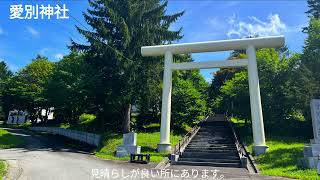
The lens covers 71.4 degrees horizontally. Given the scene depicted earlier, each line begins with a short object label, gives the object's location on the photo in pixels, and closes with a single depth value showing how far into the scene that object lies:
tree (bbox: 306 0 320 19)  31.79
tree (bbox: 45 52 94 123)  19.20
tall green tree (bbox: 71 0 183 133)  17.66
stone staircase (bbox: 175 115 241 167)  12.50
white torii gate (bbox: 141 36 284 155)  14.41
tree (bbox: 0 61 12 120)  39.80
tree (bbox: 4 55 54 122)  34.15
